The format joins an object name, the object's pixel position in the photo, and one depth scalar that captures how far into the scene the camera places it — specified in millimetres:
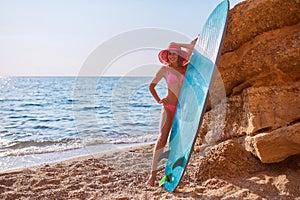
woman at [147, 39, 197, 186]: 3497
